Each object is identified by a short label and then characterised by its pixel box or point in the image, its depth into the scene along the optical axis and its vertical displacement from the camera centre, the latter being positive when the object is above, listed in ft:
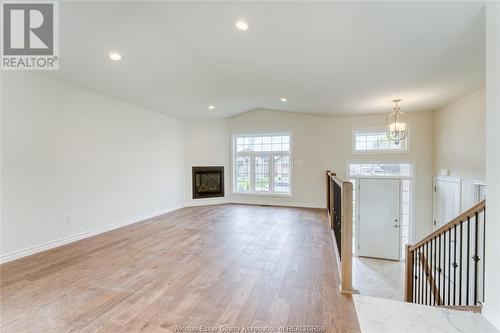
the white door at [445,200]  14.49 -2.43
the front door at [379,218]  18.35 -4.40
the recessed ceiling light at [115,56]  9.78 +4.86
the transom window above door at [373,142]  18.95 +2.01
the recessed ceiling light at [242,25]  7.68 +4.87
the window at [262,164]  21.77 +0.13
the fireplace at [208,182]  22.24 -1.69
